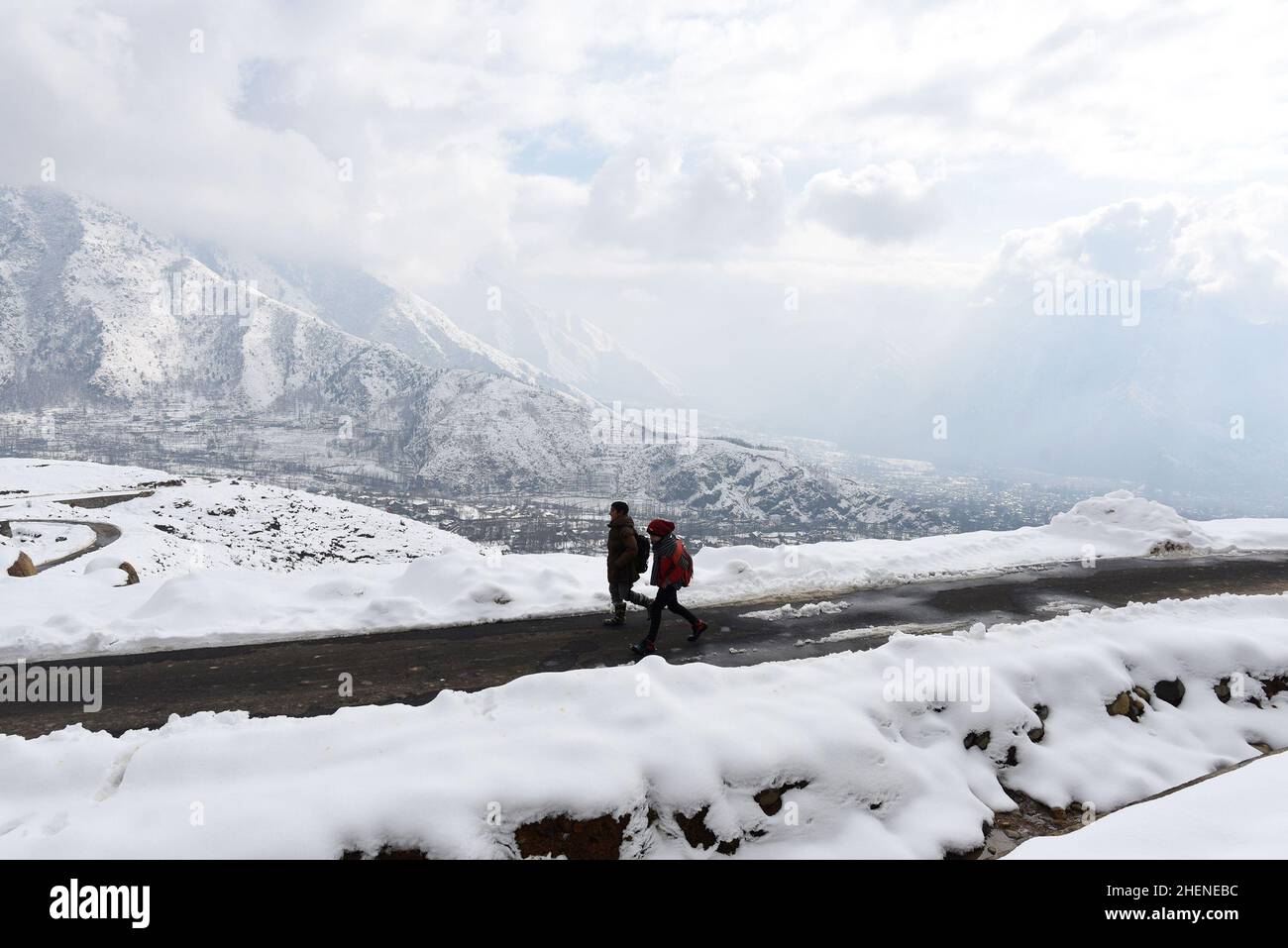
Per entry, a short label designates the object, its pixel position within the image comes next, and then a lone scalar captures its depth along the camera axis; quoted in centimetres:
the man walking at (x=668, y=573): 1120
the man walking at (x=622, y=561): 1242
